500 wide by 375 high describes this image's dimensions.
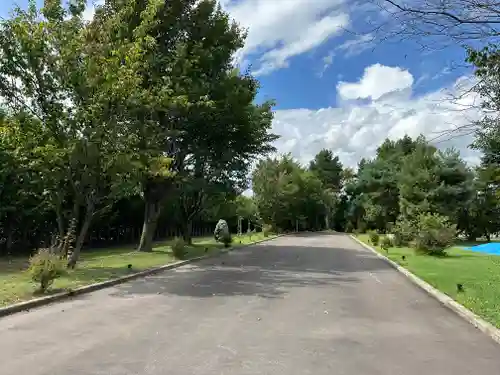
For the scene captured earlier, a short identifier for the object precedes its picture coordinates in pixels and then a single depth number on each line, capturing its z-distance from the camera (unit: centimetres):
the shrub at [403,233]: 3006
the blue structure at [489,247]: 3640
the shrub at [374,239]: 3597
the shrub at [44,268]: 1166
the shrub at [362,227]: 7070
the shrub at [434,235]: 2502
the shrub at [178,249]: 2229
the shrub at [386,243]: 3158
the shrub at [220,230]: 3655
